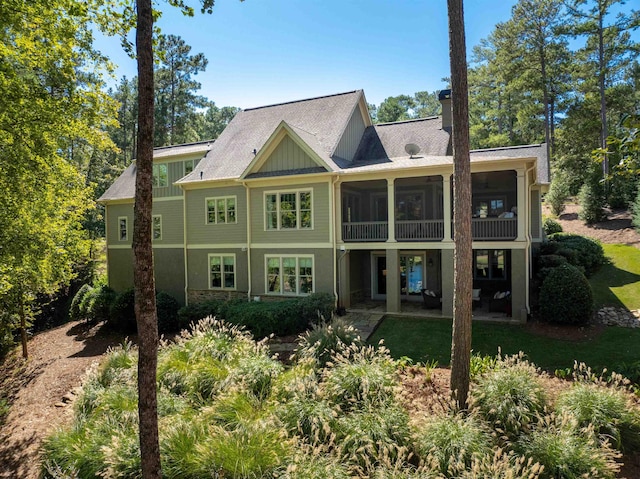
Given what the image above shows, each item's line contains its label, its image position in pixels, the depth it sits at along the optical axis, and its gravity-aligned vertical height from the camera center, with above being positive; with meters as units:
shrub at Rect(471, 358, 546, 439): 6.12 -2.89
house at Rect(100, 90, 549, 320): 14.43 +1.11
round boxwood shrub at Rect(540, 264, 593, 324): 11.95 -2.19
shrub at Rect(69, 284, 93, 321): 21.11 -3.76
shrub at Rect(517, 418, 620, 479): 5.18 -3.20
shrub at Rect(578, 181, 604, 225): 25.23 +1.78
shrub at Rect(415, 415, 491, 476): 5.28 -3.08
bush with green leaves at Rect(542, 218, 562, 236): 24.91 +0.13
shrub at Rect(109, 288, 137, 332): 17.59 -3.39
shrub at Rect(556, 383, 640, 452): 6.00 -3.03
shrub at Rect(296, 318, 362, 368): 8.91 -2.66
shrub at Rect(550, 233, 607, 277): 17.02 -1.13
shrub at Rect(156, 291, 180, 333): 16.59 -3.40
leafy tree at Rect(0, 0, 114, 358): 8.61 +3.11
